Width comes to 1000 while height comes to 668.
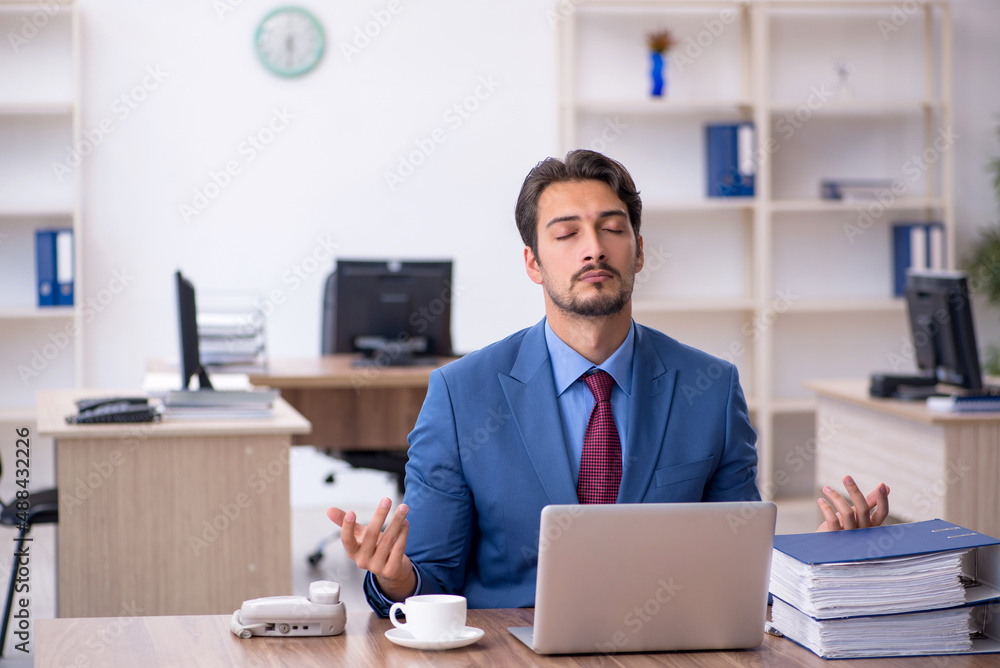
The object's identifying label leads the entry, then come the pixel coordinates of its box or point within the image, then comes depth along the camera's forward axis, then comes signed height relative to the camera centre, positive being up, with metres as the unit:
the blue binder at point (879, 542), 1.30 -0.28
